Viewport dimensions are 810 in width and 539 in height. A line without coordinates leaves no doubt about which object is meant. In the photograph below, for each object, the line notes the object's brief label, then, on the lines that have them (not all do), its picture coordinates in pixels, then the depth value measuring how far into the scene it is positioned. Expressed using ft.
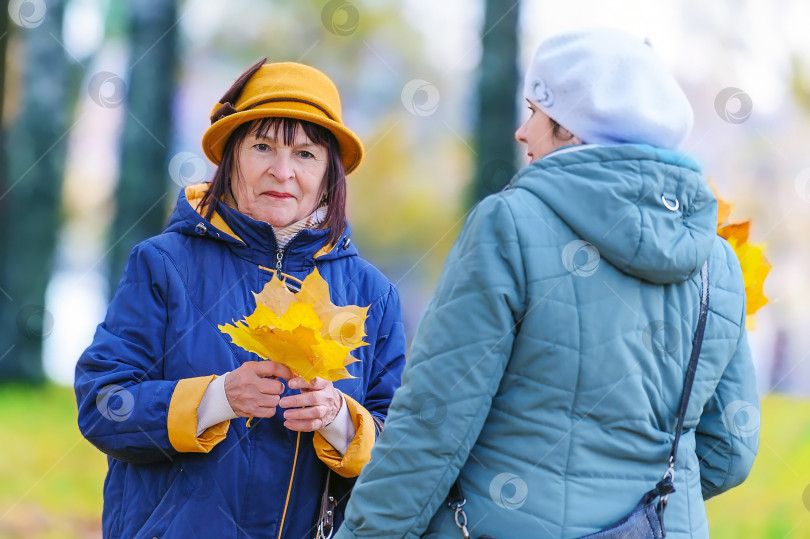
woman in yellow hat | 12.94
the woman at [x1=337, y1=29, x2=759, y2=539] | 10.07
